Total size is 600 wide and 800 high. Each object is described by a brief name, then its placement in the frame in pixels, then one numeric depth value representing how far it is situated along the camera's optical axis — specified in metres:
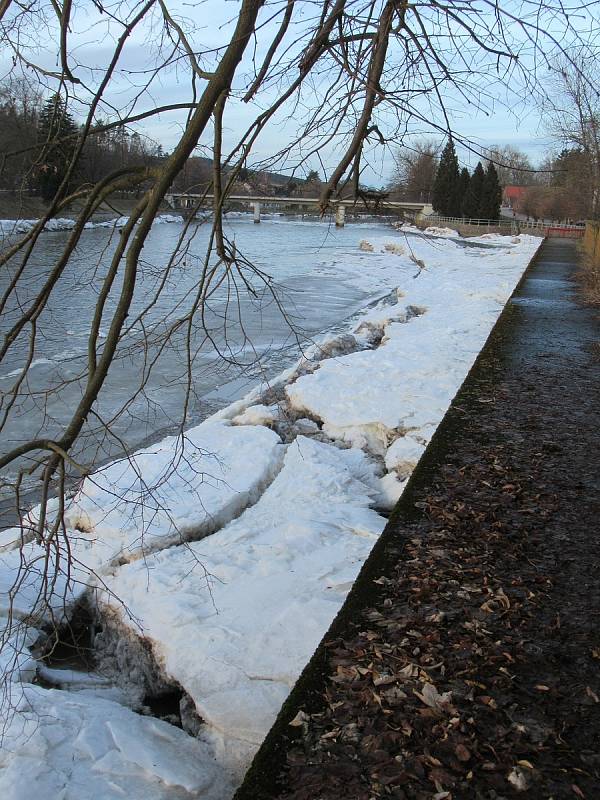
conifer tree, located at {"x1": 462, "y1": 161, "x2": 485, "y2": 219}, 65.81
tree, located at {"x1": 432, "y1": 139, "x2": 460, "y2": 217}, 62.91
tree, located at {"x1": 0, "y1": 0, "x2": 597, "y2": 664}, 2.77
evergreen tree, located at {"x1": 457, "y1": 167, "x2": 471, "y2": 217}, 66.62
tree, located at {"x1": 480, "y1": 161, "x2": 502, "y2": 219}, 65.31
